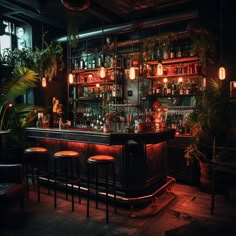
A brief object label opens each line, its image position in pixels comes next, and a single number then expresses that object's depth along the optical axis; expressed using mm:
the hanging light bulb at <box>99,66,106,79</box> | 4626
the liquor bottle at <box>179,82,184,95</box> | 5406
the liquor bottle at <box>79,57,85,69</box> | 6815
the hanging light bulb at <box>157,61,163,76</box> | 4539
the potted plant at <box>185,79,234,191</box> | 4375
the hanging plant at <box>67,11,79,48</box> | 4672
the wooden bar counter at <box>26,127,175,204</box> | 3650
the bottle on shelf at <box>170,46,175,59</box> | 5437
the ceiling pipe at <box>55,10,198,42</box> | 4719
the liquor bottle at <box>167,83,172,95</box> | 5599
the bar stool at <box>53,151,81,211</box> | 3795
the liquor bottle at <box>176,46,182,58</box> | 5359
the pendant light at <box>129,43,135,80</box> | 4526
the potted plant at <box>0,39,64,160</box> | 5262
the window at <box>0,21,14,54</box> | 6129
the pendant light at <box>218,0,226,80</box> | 4357
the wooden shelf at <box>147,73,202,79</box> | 5375
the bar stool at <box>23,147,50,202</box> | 4230
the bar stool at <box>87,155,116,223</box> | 3445
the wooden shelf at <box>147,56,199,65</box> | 5198
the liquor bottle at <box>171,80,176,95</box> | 5551
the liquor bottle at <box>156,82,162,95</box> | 5746
